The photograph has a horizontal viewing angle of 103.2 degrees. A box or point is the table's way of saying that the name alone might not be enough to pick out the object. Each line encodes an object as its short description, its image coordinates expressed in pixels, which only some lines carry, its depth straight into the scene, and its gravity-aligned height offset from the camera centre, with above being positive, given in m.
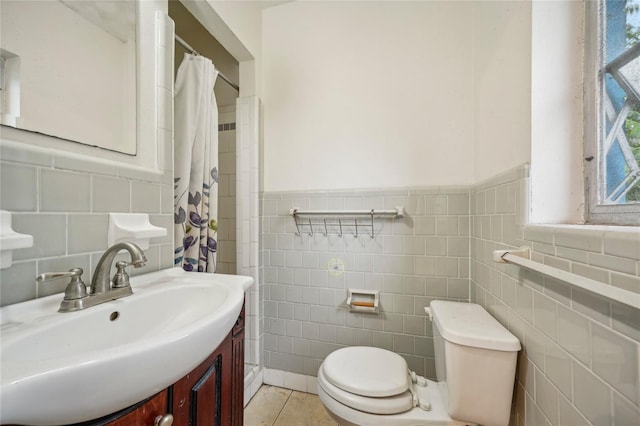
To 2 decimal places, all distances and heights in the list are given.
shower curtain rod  1.26 +0.85
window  0.65 +0.29
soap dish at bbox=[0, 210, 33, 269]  0.50 -0.05
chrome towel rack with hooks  1.46 -0.03
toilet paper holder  1.46 -0.51
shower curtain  1.21 +0.24
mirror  0.61 +0.41
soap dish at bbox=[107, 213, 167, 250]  0.76 -0.05
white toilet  0.85 -0.66
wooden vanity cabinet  0.58 -0.47
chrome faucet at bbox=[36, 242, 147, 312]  0.57 -0.18
